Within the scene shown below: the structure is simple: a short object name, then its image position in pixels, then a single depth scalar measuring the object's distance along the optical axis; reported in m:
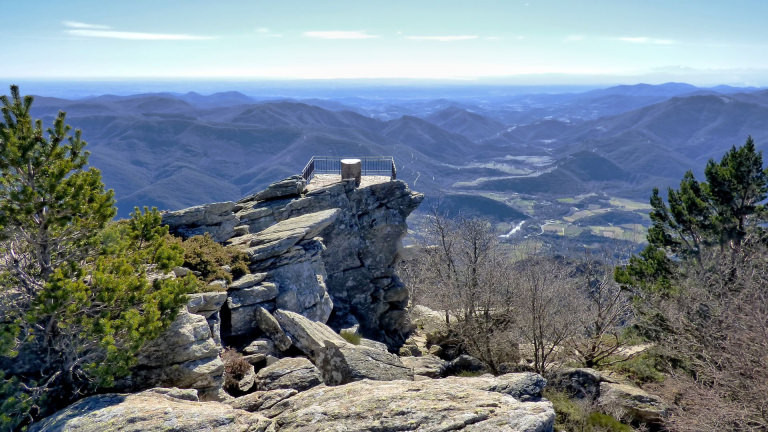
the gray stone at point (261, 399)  10.71
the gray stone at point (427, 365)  18.94
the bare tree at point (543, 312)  19.03
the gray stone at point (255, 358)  14.47
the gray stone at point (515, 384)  10.62
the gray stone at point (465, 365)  19.98
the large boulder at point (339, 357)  13.94
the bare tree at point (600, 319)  22.39
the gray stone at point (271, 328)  16.08
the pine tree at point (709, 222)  27.03
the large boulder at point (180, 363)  11.07
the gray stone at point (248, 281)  17.62
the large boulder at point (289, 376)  12.69
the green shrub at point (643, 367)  21.34
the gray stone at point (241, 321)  16.70
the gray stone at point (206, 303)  14.28
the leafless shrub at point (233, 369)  12.97
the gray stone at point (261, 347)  15.23
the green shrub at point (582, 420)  14.80
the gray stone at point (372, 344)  18.66
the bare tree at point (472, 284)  21.09
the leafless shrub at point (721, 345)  13.82
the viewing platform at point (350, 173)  28.39
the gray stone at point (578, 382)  17.51
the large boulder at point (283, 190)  26.00
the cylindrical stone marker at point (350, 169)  28.34
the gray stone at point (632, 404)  16.41
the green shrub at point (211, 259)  16.98
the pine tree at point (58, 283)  9.24
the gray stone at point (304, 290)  19.34
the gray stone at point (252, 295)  17.13
